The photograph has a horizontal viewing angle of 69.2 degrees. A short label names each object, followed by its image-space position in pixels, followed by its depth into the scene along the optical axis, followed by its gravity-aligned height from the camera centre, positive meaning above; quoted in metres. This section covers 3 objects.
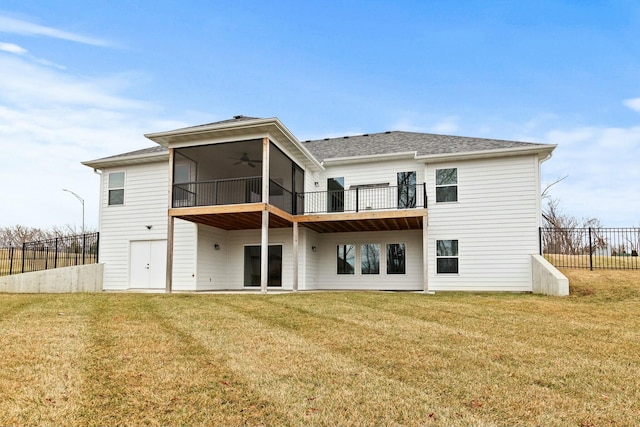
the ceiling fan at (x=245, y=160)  15.67 +3.07
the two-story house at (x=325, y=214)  14.25 +1.09
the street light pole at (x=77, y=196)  25.69 +2.92
